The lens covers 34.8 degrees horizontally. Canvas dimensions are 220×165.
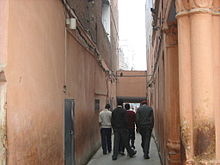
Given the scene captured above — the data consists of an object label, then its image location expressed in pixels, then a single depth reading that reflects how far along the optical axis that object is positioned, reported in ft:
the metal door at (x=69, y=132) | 22.99
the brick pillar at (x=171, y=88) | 22.04
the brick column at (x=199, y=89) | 13.85
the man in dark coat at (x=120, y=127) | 32.89
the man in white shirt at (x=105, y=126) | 35.70
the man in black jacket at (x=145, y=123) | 33.12
